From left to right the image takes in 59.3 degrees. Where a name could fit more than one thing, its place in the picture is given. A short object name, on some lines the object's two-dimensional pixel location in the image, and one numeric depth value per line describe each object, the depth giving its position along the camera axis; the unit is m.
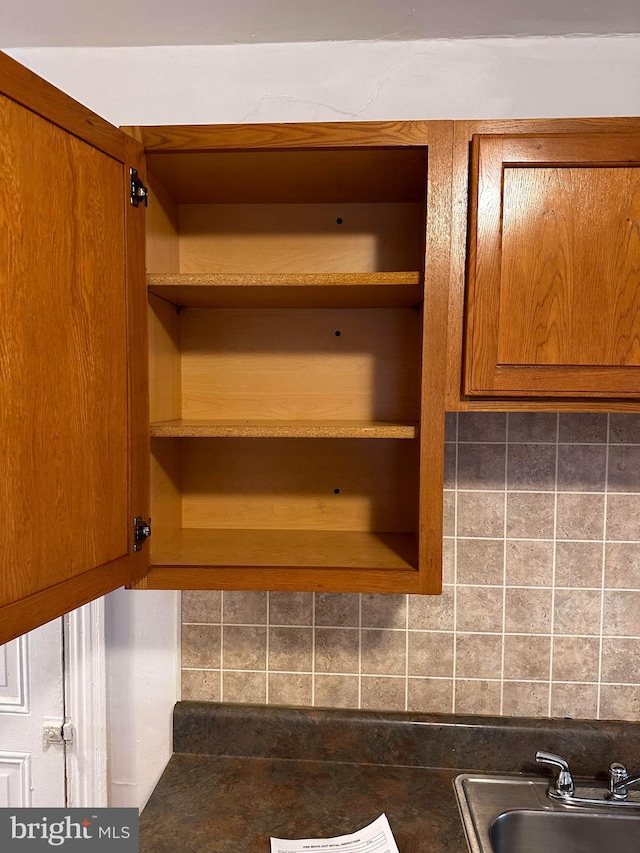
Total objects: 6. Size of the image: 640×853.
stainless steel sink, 1.20
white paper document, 1.07
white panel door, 1.43
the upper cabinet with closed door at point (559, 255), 0.98
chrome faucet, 1.22
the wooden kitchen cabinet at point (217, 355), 0.78
